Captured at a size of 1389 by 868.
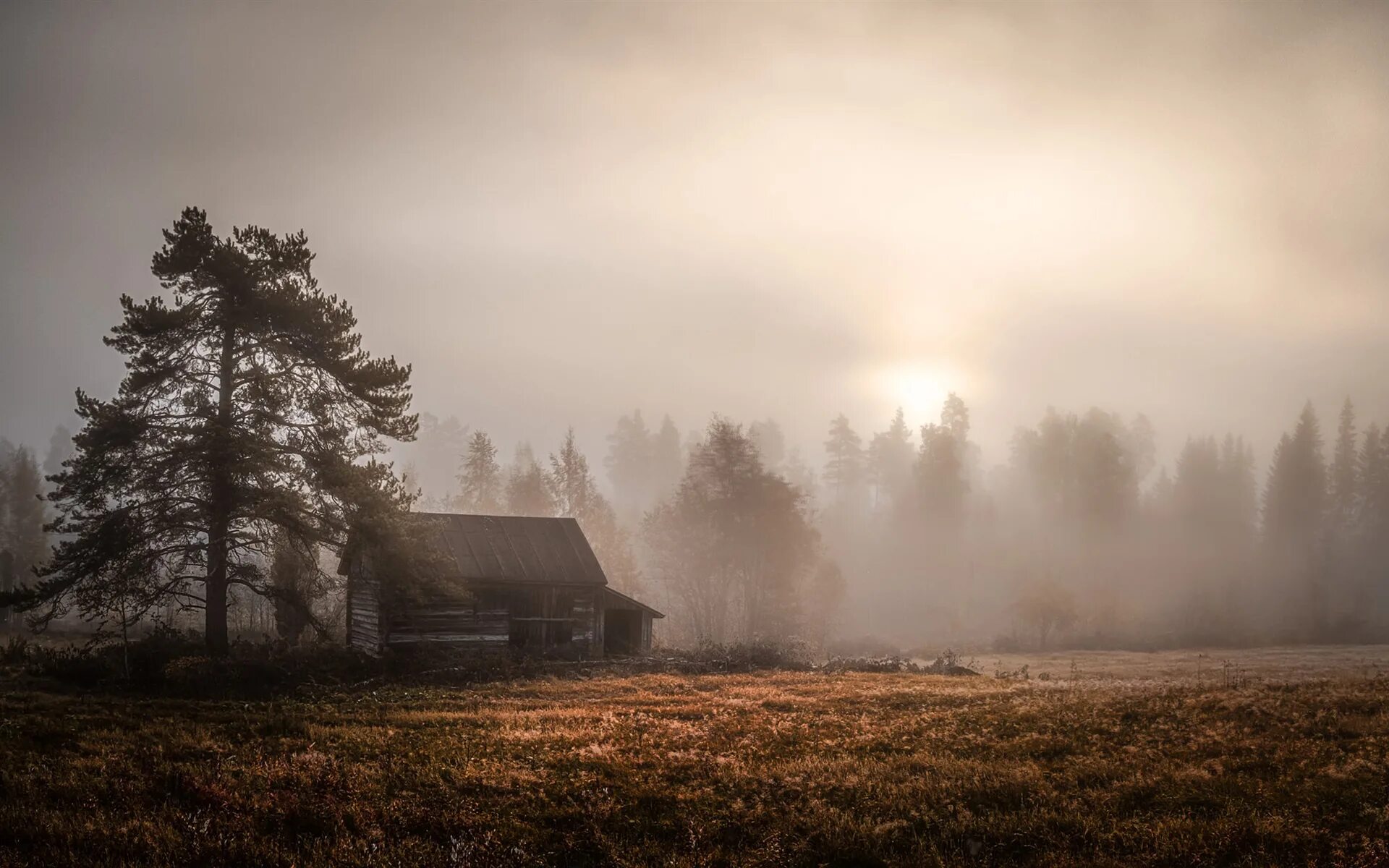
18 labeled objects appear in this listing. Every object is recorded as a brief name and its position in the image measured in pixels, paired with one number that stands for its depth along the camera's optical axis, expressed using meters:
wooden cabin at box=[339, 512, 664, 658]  37.72
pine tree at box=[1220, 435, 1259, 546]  114.19
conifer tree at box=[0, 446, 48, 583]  70.00
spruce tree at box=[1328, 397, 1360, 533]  106.31
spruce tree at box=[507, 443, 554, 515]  78.88
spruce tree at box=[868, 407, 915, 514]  127.38
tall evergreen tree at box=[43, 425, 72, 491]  148.50
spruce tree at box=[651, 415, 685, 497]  132.12
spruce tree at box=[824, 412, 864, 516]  125.50
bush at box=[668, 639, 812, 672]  38.75
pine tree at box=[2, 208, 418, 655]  27.33
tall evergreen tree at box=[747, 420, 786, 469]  134.12
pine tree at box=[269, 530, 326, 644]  29.84
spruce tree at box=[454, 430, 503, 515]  81.25
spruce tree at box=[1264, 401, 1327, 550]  103.56
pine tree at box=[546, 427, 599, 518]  78.81
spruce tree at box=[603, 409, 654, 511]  132.88
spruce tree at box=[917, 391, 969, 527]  98.12
